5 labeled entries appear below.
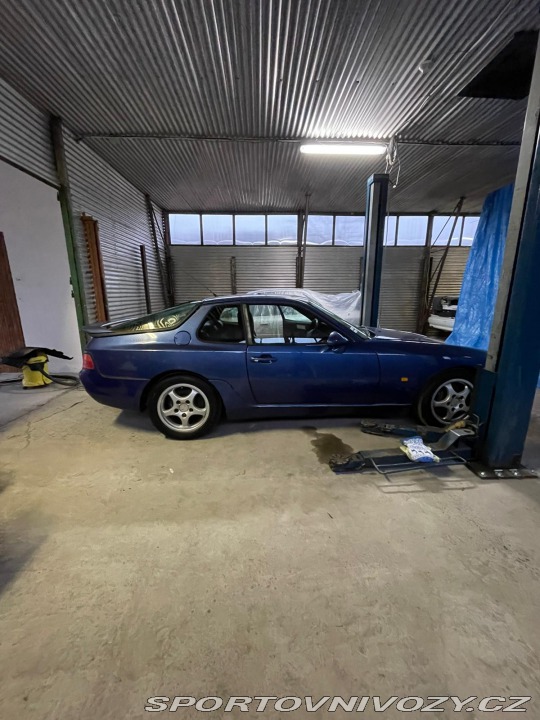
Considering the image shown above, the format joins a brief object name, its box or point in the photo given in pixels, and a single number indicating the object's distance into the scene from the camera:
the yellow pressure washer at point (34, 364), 4.51
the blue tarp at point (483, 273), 5.82
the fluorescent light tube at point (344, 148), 5.50
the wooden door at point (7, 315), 5.31
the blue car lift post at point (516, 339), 2.06
